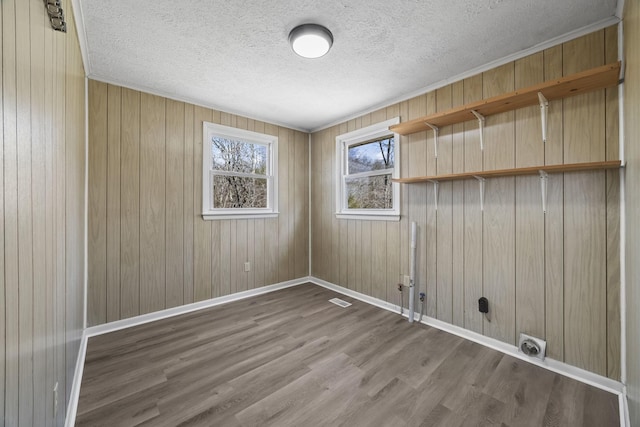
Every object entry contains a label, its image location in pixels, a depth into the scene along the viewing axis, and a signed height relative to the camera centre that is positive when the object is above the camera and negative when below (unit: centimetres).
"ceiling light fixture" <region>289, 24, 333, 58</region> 182 +125
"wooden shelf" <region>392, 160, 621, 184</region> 165 +31
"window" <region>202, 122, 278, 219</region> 320 +53
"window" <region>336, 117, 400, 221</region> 313 +51
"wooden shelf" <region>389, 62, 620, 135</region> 163 +85
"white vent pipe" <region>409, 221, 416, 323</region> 274 -66
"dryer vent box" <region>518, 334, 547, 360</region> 199 -105
